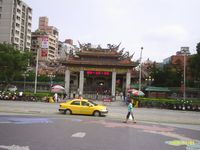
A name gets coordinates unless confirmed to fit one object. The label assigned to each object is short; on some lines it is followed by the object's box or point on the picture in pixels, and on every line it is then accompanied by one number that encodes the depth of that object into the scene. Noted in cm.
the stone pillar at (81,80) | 5269
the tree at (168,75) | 6197
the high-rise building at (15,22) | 9081
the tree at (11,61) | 4953
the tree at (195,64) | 5003
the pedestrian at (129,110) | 1991
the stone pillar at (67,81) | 5289
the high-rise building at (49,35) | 11527
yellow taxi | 2355
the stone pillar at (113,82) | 5216
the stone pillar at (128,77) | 5221
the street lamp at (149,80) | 6305
